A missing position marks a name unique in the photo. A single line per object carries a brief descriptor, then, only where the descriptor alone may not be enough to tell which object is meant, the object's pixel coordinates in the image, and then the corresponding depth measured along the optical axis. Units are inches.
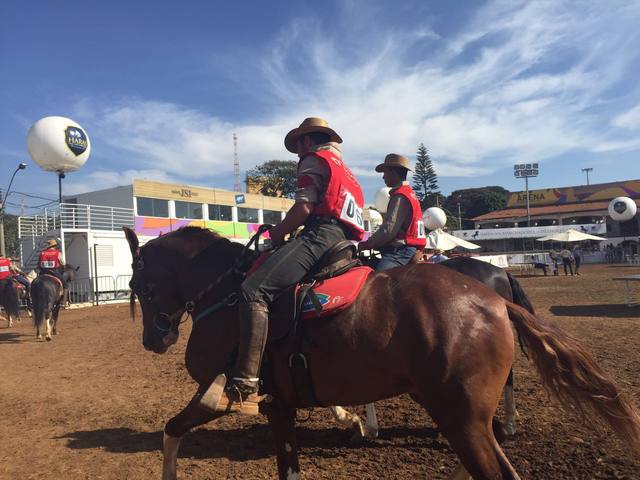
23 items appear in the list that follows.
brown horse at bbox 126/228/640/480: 99.0
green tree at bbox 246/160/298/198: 2723.9
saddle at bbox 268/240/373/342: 113.3
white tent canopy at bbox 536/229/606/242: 1206.9
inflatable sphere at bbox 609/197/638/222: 1772.9
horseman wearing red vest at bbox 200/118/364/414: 116.1
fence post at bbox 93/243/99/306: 891.4
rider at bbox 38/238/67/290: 494.0
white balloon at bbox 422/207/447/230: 996.6
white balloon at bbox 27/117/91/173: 834.8
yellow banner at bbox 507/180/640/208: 2711.6
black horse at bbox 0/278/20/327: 570.6
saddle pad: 112.6
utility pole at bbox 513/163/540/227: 2888.8
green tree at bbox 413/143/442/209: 3004.4
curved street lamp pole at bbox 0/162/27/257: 906.4
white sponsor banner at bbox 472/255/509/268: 1269.7
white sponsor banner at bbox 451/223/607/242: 2172.7
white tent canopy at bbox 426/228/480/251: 802.5
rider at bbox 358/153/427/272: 184.9
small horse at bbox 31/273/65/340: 460.4
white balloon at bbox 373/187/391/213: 876.0
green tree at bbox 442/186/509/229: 3447.3
